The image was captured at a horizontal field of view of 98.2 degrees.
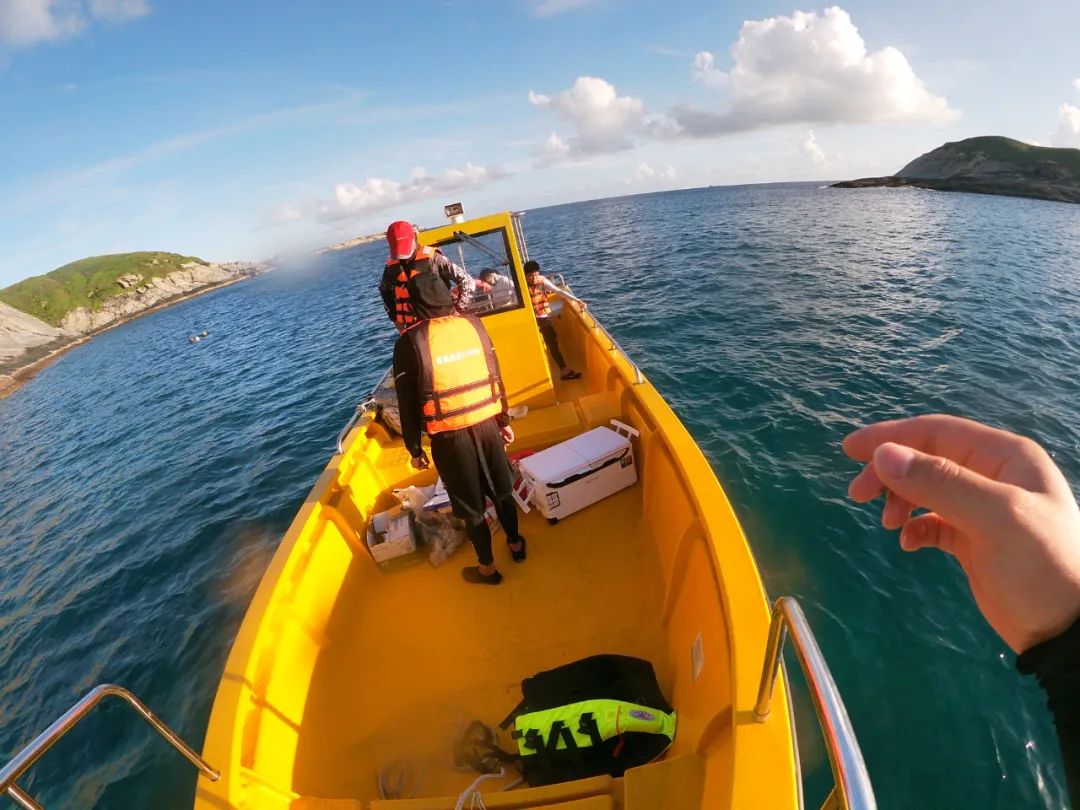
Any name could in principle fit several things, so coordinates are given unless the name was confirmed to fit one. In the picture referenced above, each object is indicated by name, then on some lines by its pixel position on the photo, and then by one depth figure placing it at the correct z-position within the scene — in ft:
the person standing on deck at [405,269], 11.86
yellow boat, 6.72
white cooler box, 14.78
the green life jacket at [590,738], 8.31
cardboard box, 14.46
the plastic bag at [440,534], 14.66
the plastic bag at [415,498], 15.69
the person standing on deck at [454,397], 10.98
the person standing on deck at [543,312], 24.23
